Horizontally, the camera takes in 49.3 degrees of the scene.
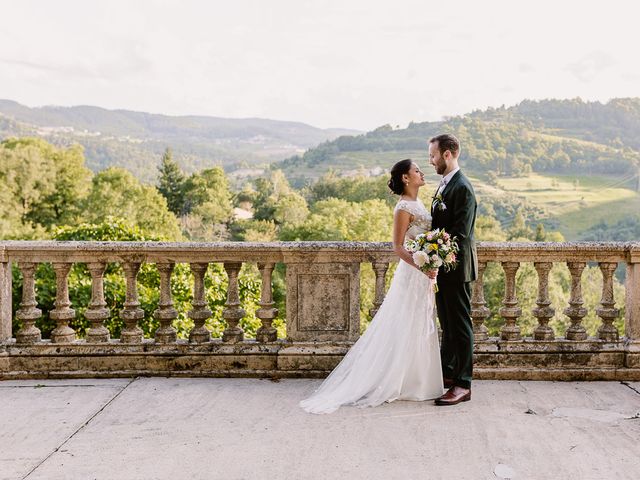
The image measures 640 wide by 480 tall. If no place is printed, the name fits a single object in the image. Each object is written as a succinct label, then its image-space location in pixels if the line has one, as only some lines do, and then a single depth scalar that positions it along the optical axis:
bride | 4.97
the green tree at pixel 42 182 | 48.41
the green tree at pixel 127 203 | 50.06
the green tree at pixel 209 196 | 79.50
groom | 4.81
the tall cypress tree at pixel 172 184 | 80.25
